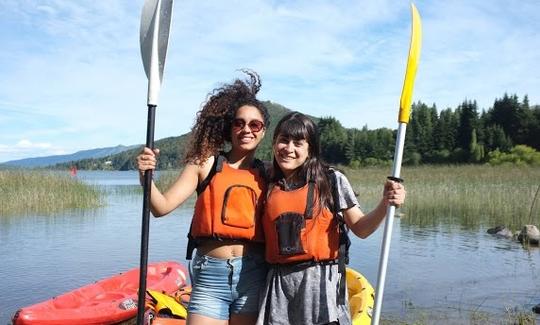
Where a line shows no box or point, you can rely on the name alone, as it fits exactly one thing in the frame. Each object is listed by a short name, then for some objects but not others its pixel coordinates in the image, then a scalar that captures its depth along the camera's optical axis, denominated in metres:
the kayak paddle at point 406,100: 2.36
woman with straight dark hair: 2.40
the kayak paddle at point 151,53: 2.60
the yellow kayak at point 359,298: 4.00
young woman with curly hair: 2.52
